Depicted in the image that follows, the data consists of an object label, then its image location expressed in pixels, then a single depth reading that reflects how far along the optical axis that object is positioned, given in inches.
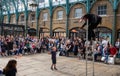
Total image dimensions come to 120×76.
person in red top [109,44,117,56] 270.6
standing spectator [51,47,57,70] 221.3
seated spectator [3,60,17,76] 106.7
